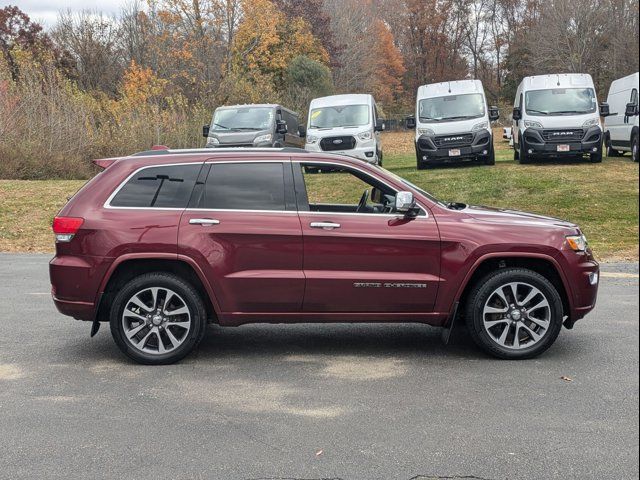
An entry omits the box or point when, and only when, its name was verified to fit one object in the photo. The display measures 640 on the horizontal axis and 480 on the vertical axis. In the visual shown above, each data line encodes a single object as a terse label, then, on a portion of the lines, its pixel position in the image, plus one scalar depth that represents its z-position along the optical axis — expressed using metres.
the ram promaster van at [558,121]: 20.72
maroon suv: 5.92
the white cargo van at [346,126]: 22.89
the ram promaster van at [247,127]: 22.67
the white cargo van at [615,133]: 19.36
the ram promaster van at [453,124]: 21.75
